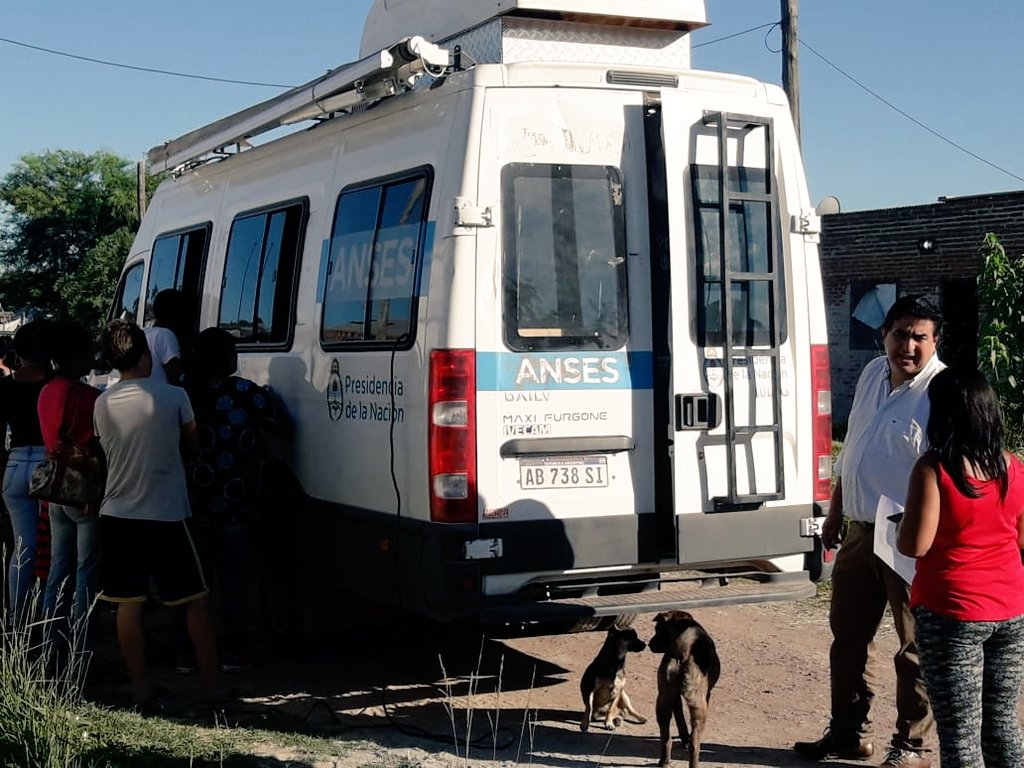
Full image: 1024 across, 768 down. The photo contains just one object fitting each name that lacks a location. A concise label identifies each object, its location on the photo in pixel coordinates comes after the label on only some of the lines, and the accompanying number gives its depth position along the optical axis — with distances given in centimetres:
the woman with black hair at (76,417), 672
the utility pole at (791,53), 1521
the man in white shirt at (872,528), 521
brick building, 1956
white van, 559
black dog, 600
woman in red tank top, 420
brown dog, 536
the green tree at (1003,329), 1386
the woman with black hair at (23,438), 725
